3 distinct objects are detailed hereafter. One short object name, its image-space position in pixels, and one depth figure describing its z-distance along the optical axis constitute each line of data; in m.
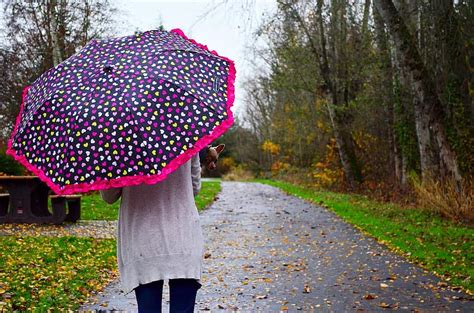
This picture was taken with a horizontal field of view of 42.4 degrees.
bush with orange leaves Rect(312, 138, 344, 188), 27.89
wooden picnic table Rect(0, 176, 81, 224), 13.72
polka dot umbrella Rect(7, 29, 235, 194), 3.28
